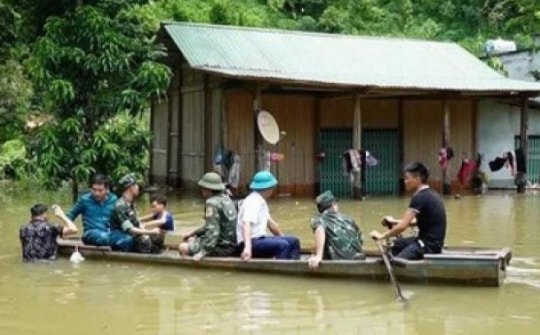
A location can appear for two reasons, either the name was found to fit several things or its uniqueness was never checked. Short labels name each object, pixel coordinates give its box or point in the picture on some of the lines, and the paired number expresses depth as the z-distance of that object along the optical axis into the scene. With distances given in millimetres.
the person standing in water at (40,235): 10977
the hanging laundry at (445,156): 22234
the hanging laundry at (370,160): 22344
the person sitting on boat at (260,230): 9602
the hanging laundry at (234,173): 20172
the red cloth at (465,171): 23781
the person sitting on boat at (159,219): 11080
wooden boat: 8891
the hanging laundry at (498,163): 24473
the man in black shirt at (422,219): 8930
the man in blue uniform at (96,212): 11180
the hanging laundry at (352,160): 21105
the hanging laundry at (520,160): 23453
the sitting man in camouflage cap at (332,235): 9242
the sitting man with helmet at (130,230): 10742
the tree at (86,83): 14492
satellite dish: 20031
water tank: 31502
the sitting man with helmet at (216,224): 9812
